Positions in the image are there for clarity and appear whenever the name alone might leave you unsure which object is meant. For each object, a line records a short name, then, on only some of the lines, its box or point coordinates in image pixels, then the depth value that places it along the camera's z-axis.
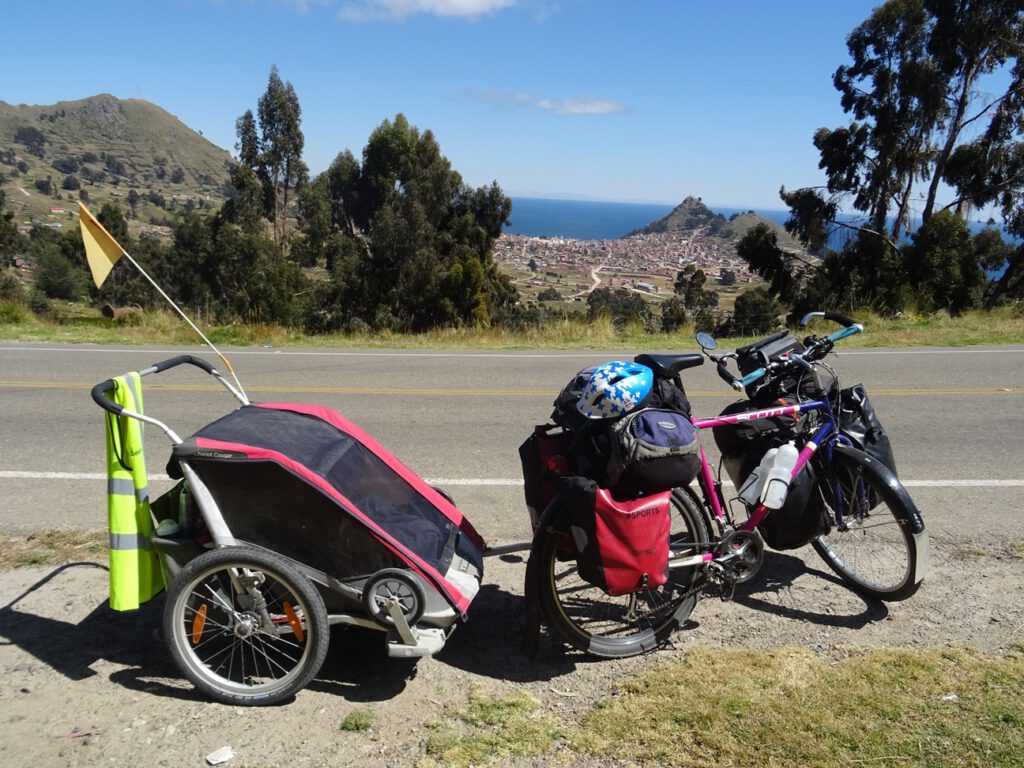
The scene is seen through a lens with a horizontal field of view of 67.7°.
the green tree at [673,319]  20.17
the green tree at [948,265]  23.64
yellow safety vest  3.41
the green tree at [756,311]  19.55
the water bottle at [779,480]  3.93
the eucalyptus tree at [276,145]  45.16
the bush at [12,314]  15.97
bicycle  3.91
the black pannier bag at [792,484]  4.11
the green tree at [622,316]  16.70
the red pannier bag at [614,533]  3.46
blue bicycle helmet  3.63
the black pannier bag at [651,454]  3.49
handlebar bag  4.29
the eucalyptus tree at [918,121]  25.58
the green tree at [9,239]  52.49
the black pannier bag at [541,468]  3.84
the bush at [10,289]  19.99
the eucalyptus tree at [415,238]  36.50
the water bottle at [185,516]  3.54
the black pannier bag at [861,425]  4.30
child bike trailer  3.34
